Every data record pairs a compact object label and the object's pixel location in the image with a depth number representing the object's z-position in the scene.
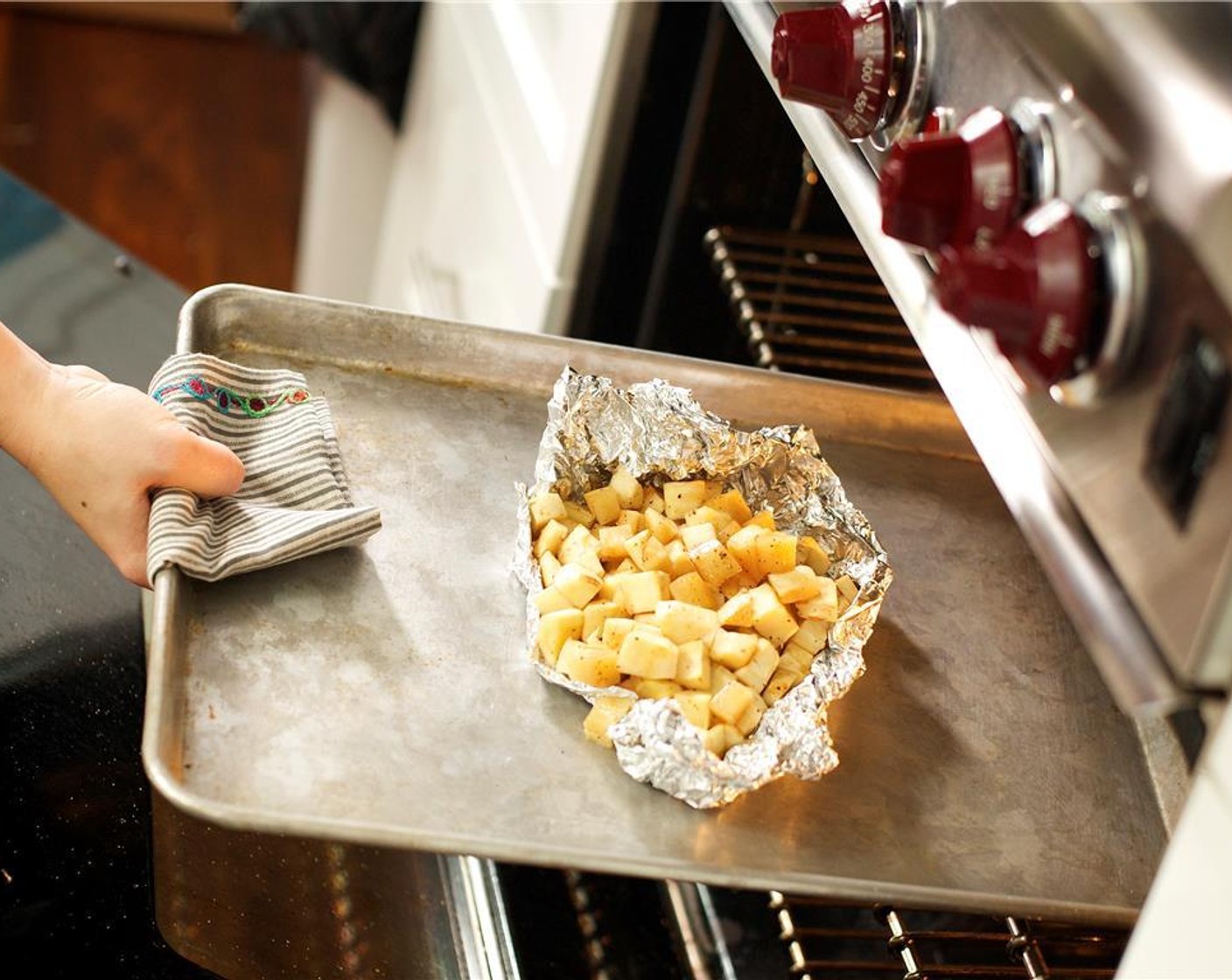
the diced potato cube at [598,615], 0.88
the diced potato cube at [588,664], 0.86
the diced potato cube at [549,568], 0.91
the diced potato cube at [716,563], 0.93
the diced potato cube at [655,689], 0.86
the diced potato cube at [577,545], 0.93
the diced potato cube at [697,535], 0.95
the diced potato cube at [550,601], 0.89
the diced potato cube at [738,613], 0.90
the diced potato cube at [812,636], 0.91
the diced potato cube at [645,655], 0.85
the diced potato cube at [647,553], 0.94
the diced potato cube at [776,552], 0.93
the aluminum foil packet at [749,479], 0.84
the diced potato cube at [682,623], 0.88
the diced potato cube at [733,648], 0.88
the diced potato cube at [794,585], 0.92
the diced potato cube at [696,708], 0.85
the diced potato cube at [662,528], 0.97
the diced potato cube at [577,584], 0.89
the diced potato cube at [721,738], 0.84
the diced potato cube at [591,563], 0.92
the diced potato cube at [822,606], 0.92
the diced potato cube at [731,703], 0.86
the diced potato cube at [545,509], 0.94
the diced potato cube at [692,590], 0.92
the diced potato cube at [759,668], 0.88
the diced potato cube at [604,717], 0.84
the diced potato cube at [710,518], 0.97
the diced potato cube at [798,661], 0.90
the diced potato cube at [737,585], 0.94
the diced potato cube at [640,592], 0.90
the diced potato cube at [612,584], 0.91
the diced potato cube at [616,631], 0.87
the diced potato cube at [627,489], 1.00
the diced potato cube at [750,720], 0.86
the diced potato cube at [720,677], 0.88
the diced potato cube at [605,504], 0.99
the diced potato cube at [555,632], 0.87
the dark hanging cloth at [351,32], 2.11
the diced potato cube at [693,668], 0.86
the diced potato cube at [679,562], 0.93
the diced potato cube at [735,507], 0.99
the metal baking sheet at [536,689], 0.78
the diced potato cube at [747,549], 0.93
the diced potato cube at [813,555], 0.97
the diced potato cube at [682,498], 1.00
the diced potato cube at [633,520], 0.98
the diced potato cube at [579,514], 0.98
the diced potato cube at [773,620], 0.90
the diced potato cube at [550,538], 0.93
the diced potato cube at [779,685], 0.89
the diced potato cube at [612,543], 0.95
